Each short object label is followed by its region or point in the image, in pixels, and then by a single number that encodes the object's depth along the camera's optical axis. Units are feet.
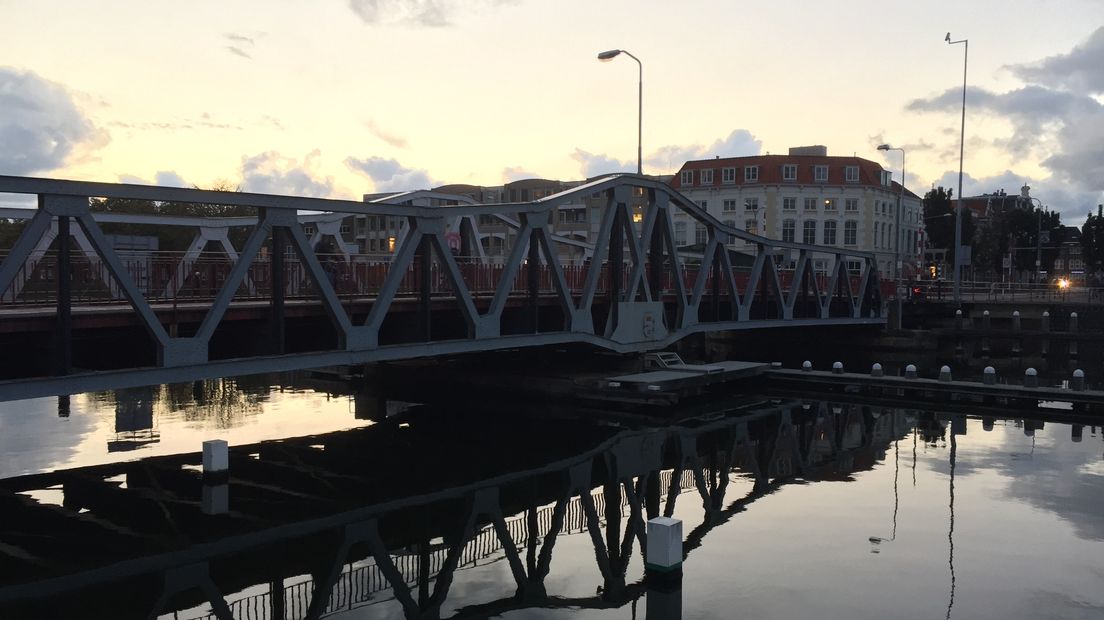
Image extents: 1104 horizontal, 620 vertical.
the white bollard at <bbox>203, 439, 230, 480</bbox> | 69.15
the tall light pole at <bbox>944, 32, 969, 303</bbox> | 222.69
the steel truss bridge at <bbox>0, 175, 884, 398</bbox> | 55.36
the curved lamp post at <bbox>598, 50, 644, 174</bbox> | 119.89
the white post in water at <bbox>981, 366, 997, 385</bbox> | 117.50
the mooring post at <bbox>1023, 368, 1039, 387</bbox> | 114.83
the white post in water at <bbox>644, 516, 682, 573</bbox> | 46.80
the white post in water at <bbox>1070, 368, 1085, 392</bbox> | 110.96
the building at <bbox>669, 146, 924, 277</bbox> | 328.29
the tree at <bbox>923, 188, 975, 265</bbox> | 364.95
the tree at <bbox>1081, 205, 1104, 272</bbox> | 396.57
